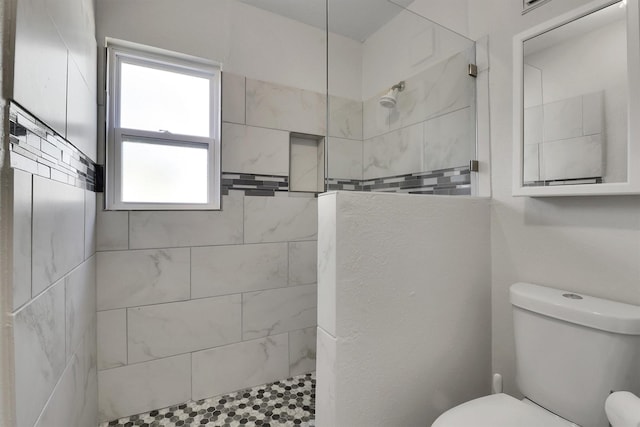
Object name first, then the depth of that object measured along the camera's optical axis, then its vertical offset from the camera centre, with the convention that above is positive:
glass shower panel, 1.56 +0.61
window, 1.64 +0.53
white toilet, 0.95 -0.51
